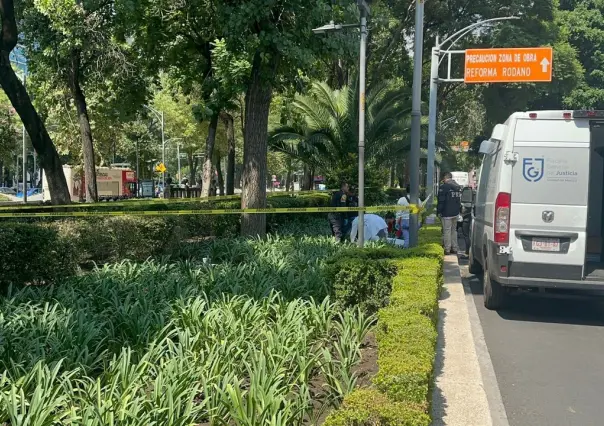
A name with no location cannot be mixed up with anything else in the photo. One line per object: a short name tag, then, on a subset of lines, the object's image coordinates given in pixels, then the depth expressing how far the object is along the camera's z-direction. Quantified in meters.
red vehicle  46.56
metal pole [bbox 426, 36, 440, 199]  17.16
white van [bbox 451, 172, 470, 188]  48.47
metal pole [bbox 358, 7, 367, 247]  10.82
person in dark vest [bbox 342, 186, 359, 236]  14.43
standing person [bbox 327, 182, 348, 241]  13.77
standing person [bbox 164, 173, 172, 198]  44.91
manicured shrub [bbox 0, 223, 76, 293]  7.75
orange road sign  18.97
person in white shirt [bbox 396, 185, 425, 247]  13.95
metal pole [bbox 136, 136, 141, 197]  54.30
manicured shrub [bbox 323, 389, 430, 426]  3.23
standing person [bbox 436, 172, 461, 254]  13.02
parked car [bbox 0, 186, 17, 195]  67.22
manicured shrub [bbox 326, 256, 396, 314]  6.96
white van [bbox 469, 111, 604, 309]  7.52
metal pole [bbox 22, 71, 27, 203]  36.81
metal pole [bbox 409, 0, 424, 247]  11.52
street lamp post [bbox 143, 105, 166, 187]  44.86
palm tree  20.59
